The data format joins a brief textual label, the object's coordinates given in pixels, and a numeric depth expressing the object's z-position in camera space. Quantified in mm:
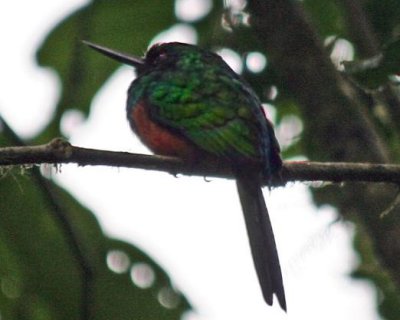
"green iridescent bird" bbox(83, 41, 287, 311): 6637
